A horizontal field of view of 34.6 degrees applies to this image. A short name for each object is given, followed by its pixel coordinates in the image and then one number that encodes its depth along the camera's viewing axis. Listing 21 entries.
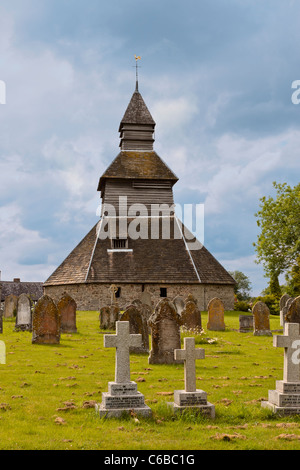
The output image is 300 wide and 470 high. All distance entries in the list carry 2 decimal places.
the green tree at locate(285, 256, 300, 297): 33.47
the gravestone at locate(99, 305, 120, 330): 19.83
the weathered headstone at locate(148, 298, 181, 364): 11.94
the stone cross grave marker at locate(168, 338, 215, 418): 7.04
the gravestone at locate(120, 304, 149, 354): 13.56
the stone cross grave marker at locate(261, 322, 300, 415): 7.29
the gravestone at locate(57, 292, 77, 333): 18.88
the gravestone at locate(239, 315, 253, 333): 20.19
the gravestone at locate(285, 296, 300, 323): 15.68
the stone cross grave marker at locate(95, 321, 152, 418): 6.95
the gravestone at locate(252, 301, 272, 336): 18.67
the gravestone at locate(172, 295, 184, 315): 23.42
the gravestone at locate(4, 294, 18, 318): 26.31
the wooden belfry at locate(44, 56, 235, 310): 34.38
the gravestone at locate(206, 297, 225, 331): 20.30
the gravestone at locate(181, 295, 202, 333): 17.53
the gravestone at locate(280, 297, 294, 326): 20.69
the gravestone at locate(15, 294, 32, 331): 19.16
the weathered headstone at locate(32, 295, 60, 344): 15.27
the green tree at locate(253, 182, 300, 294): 40.38
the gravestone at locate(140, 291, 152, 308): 25.45
